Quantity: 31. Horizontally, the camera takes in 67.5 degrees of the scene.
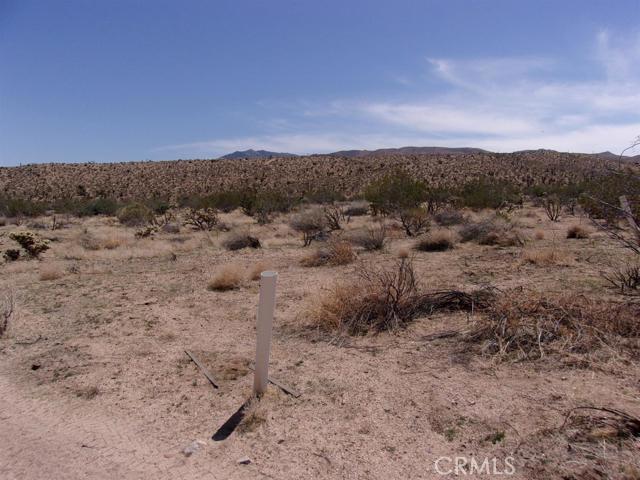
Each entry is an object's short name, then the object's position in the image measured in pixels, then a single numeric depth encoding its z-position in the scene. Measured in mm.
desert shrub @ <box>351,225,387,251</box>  15469
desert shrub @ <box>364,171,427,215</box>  22000
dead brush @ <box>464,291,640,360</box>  5844
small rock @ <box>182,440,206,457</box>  4349
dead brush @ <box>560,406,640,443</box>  3991
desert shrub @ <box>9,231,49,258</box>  15957
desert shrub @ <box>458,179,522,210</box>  27188
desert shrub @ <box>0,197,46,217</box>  30922
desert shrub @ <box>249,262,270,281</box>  11859
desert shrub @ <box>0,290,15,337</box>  7947
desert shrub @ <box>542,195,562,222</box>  23300
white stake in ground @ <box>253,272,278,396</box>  4703
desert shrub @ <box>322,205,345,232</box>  21012
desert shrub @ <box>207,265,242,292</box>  10955
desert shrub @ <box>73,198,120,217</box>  34125
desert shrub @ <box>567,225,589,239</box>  16391
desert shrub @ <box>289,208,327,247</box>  19719
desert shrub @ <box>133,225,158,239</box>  21055
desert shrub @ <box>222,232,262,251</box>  17531
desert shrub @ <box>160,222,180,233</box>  23294
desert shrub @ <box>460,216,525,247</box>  15469
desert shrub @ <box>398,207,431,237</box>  19316
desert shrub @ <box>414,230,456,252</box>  15117
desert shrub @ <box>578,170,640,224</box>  6951
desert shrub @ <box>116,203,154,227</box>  27528
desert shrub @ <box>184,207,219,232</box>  23778
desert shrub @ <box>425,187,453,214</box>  25156
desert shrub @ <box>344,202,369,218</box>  28641
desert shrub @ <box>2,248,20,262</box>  15359
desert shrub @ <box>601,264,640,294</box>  8360
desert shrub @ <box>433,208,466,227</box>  20806
